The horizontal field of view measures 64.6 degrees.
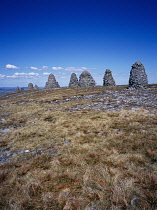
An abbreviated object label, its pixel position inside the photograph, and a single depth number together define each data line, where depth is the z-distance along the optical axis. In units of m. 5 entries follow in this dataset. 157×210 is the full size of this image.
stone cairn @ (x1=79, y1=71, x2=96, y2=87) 59.25
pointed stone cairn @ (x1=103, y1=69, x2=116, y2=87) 54.03
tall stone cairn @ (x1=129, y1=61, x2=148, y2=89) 36.43
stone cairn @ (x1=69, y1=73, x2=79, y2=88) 68.31
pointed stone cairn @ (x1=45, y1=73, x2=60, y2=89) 69.89
